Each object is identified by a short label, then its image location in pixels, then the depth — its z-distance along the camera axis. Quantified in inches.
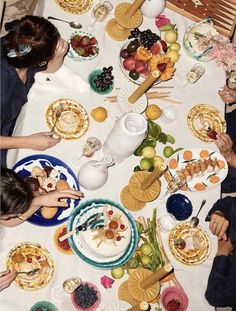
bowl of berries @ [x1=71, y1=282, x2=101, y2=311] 72.5
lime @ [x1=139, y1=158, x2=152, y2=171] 82.8
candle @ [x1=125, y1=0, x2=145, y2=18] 88.4
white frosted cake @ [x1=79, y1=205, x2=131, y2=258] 74.7
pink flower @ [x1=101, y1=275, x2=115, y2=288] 74.6
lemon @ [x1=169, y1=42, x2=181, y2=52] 94.8
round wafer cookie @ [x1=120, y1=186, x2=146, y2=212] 80.2
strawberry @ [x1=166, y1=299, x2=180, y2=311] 75.7
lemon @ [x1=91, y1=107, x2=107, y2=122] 84.3
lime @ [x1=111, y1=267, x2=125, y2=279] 75.2
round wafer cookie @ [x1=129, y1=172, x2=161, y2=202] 79.0
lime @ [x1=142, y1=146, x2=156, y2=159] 83.8
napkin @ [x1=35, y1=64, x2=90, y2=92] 84.4
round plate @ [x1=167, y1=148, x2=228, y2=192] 85.0
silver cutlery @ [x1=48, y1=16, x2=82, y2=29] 90.6
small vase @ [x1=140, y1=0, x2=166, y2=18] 93.7
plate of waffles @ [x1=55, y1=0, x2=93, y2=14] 92.2
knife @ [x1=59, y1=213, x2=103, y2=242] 74.0
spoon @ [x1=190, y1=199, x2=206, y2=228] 81.9
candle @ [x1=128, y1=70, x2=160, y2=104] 77.2
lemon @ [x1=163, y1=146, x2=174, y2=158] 85.5
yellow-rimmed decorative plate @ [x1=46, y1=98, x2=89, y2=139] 82.7
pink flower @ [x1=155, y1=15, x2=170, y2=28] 96.1
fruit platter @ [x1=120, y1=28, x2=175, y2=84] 86.2
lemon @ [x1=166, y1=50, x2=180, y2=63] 93.7
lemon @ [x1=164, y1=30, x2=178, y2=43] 94.8
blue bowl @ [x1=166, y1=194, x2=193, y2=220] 82.1
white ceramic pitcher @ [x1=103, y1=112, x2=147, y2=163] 74.0
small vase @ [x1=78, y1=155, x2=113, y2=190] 76.0
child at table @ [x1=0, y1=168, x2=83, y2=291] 68.6
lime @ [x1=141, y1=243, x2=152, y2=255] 77.3
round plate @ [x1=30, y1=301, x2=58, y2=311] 70.4
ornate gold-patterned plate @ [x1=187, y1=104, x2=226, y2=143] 89.8
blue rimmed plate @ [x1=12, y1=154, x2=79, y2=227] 75.6
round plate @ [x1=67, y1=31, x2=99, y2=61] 88.1
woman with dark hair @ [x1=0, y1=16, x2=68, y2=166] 75.8
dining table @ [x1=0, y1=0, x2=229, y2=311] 73.7
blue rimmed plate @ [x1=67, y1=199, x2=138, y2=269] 74.2
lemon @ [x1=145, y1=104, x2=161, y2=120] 86.9
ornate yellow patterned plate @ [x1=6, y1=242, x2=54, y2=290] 71.7
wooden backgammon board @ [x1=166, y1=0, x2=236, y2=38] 98.8
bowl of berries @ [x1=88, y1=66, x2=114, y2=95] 86.1
